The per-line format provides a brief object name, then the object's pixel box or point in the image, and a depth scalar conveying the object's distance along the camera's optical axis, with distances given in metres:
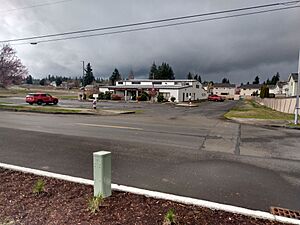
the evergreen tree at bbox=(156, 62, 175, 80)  102.25
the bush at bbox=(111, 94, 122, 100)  50.15
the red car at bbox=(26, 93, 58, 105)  31.58
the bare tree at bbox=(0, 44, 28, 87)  29.62
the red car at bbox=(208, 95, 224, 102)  63.51
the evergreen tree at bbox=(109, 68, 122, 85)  111.47
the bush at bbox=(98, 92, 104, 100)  50.62
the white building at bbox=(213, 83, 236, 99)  117.81
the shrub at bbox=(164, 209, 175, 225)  2.92
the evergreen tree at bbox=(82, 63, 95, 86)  108.66
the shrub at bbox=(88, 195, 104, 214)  3.24
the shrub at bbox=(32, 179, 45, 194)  3.75
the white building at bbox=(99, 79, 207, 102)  48.53
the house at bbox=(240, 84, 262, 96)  121.25
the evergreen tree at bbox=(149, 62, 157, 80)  114.99
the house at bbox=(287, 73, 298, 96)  50.43
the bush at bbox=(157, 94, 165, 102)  46.09
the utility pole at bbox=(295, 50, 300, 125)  15.01
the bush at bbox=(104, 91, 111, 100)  50.72
